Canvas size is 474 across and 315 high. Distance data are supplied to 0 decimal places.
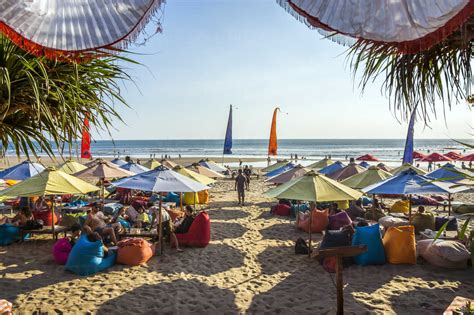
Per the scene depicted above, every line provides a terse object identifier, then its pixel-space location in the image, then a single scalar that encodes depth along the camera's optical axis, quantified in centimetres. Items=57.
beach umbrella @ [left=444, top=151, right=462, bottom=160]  2534
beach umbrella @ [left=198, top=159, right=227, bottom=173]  1788
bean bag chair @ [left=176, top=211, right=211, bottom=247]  800
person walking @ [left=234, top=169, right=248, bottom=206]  1424
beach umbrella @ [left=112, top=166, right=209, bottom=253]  711
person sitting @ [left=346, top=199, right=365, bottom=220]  1047
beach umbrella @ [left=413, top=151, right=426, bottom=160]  2631
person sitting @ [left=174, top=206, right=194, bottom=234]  810
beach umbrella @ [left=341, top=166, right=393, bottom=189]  995
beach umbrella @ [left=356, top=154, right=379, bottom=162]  2510
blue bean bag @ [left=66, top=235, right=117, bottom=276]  607
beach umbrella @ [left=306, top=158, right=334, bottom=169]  1683
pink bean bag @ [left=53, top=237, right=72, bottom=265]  654
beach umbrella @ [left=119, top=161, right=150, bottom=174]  1376
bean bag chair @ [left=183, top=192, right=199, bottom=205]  1360
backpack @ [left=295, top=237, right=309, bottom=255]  764
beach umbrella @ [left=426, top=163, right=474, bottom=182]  990
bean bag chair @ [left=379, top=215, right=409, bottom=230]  821
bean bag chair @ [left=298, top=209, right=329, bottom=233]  966
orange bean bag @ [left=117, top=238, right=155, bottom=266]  661
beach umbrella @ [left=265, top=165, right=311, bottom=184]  1156
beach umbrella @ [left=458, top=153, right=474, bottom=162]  2175
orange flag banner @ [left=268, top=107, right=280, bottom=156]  2253
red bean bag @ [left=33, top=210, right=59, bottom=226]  969
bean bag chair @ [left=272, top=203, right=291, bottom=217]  1217
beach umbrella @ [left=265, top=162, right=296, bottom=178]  1462
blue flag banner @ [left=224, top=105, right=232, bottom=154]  2158
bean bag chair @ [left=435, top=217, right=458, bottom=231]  884
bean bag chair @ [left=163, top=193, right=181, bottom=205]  1407
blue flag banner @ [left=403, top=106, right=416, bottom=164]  1478
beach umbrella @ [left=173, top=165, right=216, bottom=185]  1082
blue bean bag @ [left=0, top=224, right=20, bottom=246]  783
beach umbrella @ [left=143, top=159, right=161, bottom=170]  1547
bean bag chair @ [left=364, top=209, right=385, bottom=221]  1026
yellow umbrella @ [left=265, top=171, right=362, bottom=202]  682
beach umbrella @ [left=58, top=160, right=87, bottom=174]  1360
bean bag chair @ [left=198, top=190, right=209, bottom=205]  1433
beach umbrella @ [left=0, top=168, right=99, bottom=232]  702
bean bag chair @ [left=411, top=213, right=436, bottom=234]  921
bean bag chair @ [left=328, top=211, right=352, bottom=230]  849
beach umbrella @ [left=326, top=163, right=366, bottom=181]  1259
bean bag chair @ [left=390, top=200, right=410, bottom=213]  1182
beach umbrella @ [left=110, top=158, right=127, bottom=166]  1612
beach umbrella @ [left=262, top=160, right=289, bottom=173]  1770
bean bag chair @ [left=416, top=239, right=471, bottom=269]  645
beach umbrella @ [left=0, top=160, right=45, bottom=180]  1103
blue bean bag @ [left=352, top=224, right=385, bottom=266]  673
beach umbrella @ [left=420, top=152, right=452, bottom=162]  2381
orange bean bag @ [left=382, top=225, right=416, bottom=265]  677
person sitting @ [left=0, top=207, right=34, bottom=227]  841
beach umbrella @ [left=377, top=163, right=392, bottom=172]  1684
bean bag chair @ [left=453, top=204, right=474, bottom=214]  1158
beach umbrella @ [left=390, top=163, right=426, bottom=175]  1137
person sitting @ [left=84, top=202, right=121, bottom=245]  745
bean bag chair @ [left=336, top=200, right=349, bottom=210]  1193
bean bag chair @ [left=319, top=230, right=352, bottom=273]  644
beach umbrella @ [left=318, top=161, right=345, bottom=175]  1434
